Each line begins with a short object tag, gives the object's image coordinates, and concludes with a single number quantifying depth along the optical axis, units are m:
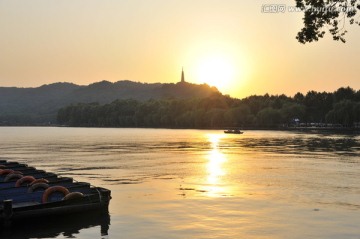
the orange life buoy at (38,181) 32.07
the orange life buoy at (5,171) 40.28
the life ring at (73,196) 28.49
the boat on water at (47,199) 26.67
